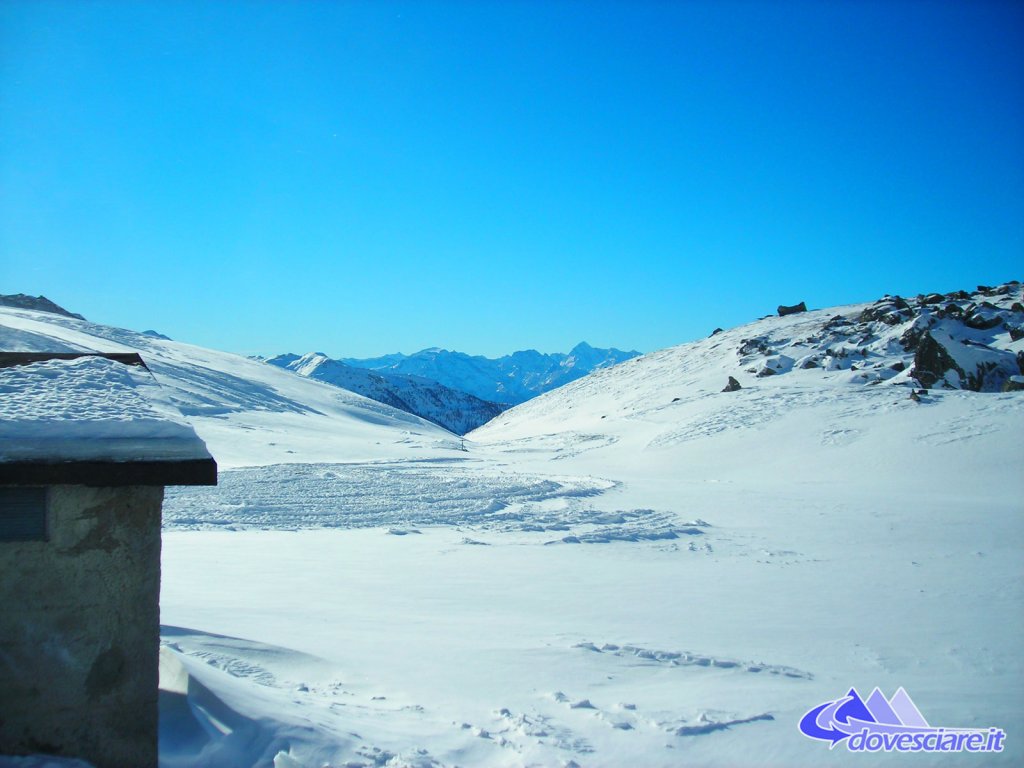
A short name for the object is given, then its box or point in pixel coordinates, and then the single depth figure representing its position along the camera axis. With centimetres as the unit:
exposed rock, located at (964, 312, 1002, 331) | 3725
